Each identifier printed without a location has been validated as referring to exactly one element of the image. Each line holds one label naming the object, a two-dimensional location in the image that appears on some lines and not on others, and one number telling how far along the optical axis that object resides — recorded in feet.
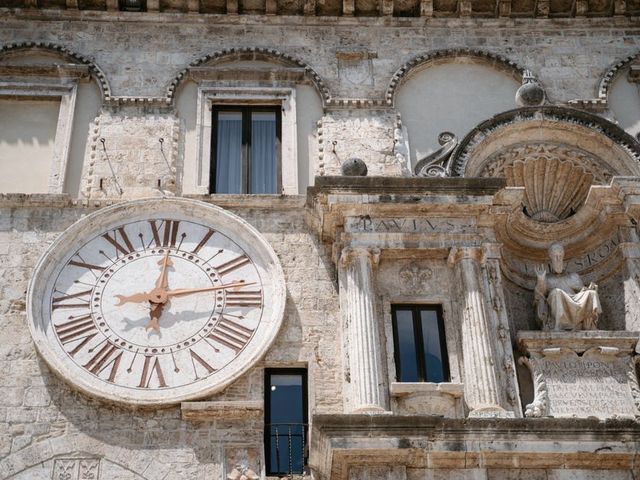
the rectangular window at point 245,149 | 45.32
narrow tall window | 37.04
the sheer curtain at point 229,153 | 45.32
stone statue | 40.24
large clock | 38.24
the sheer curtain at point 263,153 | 45.32
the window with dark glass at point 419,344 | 38.29
